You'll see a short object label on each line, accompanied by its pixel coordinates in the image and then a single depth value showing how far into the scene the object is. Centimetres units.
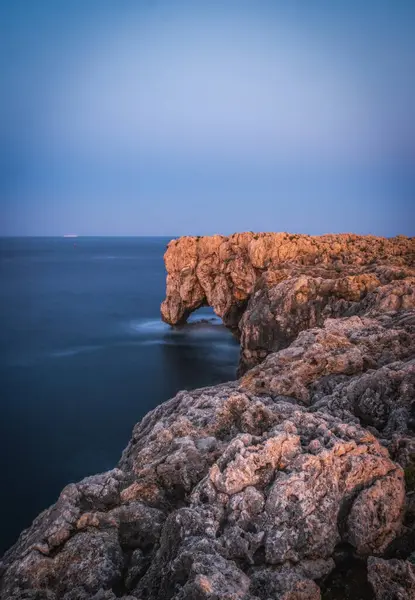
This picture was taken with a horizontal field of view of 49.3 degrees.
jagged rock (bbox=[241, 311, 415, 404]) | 1277
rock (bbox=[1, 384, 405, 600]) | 644
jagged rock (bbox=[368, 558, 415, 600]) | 591
